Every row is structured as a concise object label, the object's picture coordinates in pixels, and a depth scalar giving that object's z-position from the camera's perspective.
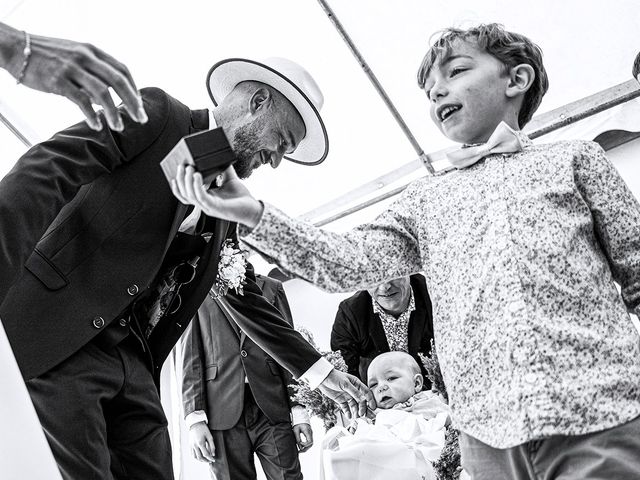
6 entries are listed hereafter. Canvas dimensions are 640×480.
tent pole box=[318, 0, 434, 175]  4.49
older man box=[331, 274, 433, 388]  4.15
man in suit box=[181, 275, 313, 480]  4.05
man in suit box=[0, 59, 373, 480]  1.91
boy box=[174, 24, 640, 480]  1.38
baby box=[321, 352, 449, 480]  2.91
